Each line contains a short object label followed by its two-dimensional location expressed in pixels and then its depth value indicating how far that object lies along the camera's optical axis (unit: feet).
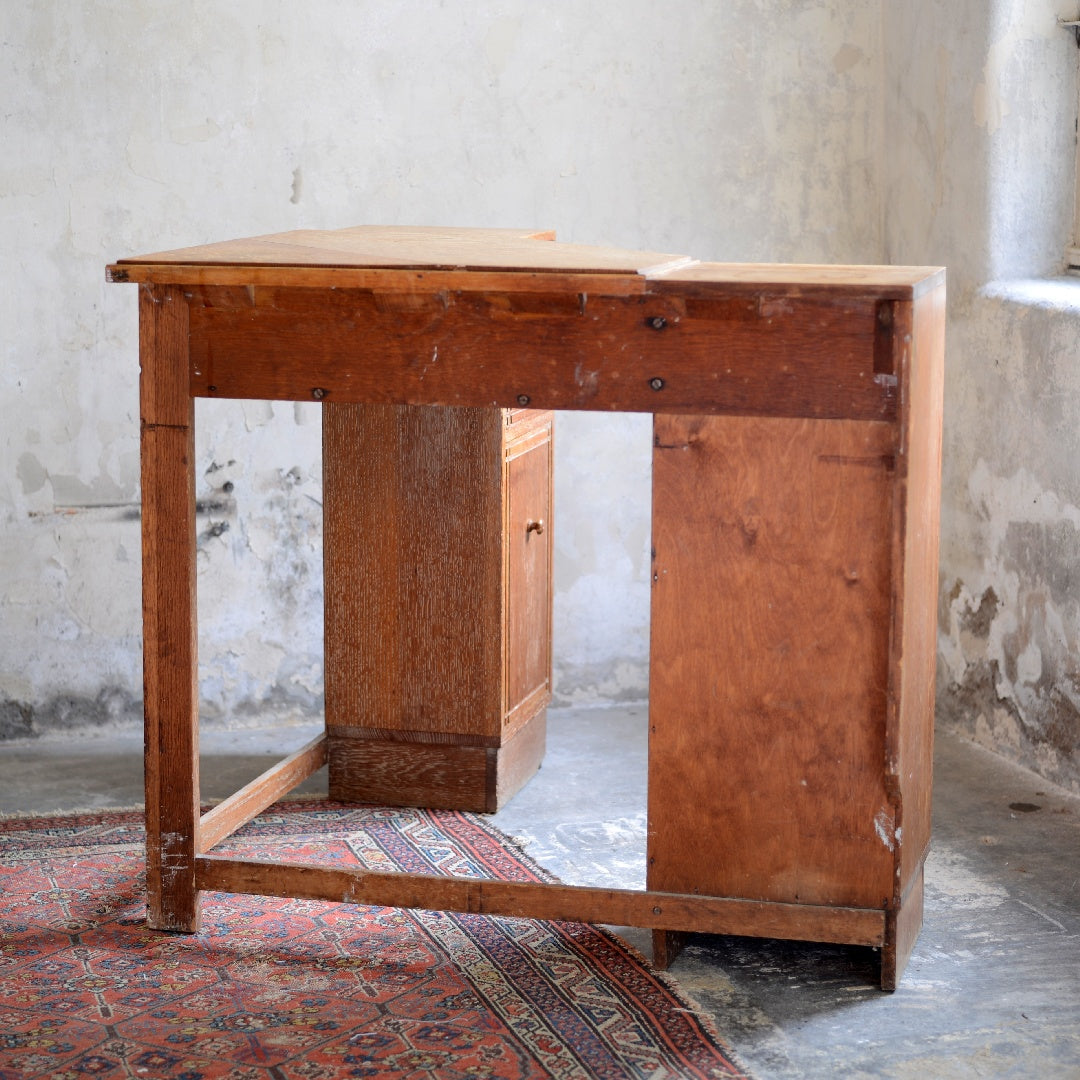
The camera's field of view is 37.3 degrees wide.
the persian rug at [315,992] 8.66
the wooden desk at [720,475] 9.11
